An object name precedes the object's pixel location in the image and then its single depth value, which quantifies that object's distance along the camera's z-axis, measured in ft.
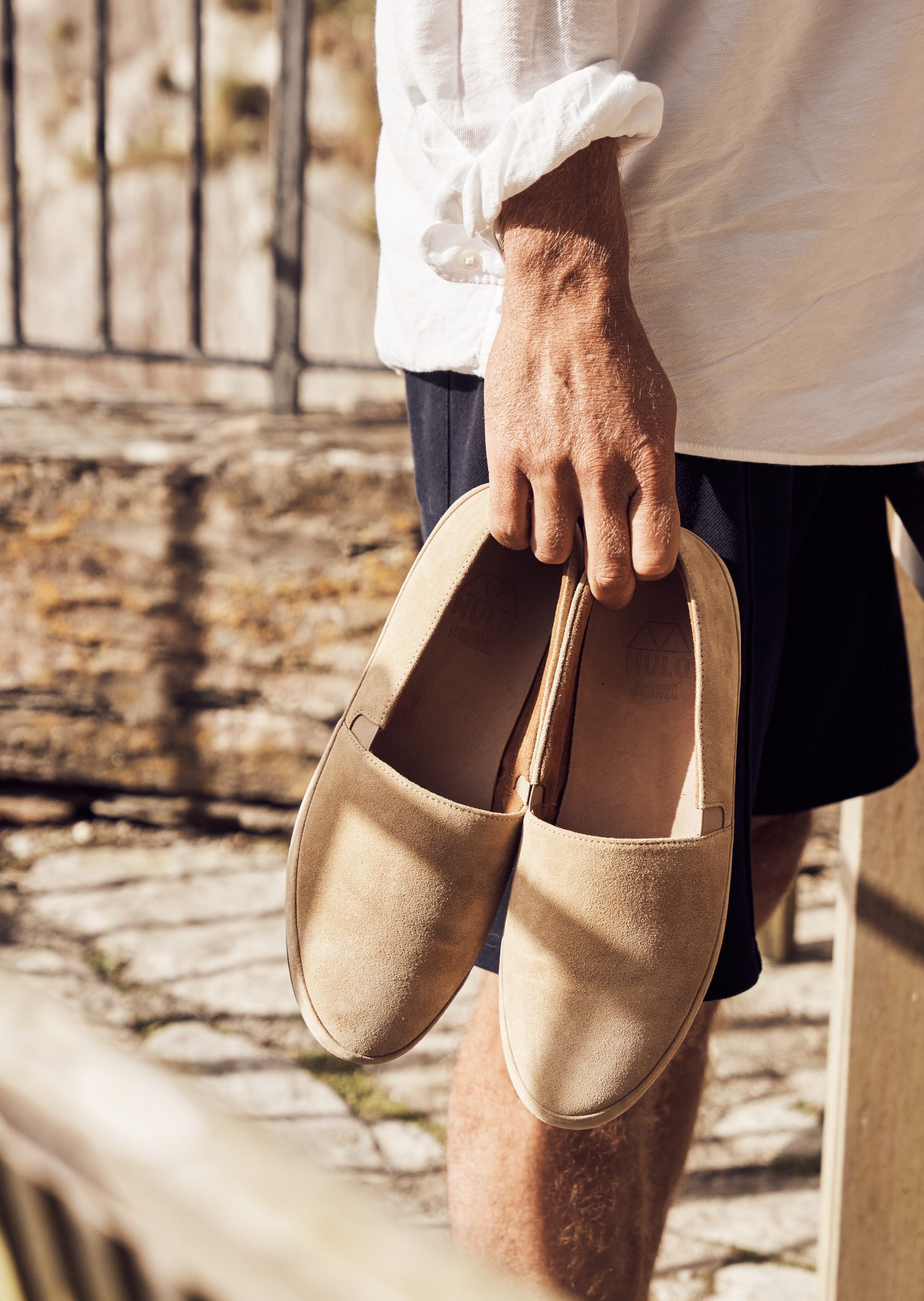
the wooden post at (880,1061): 5.42
